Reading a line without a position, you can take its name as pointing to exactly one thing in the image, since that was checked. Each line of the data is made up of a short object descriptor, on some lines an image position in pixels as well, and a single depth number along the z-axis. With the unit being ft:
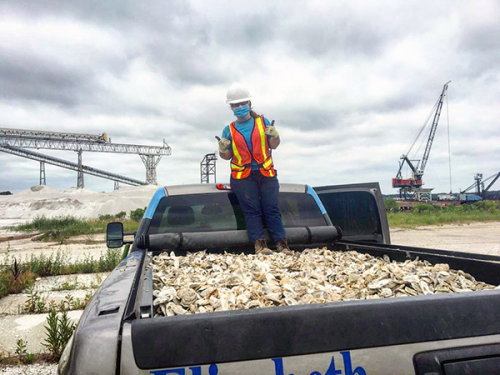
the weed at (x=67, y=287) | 23.31
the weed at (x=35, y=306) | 18.47
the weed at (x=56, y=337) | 12.78
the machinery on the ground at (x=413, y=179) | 244.01
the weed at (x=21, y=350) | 12.49
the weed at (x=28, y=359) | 13.01
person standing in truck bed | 11.10
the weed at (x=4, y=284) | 21.98
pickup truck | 4.02
